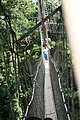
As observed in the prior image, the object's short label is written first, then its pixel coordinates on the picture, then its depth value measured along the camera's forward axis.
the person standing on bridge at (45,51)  7.22
